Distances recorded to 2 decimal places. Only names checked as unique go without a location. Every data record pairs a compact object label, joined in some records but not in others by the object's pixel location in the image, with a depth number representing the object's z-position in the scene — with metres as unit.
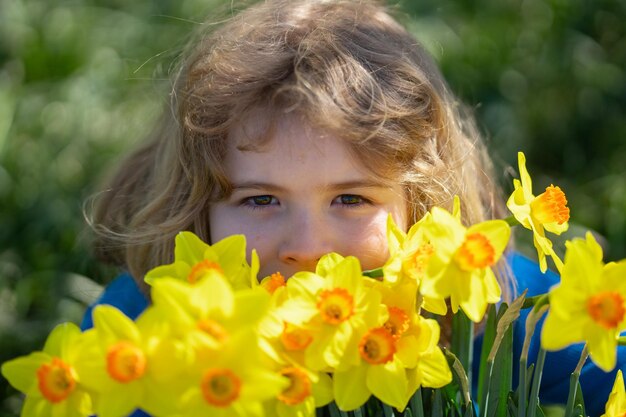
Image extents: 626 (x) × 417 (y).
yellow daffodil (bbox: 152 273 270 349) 0.81
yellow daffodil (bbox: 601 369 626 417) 0.92
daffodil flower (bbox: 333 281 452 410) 0.86
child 1.03
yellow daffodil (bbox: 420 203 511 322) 0.85
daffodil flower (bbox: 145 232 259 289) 0.88
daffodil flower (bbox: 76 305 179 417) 0.81
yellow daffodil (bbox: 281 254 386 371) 0.85
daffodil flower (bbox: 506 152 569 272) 0.92
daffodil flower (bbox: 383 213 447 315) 0.88
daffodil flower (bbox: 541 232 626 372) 0.84
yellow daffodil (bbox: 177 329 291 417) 0.80
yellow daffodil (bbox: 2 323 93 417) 0.85
